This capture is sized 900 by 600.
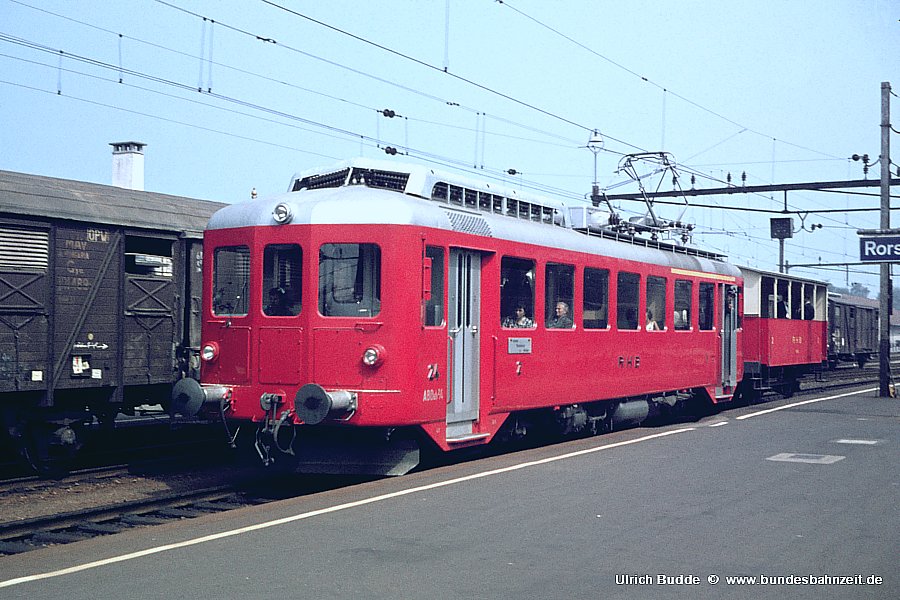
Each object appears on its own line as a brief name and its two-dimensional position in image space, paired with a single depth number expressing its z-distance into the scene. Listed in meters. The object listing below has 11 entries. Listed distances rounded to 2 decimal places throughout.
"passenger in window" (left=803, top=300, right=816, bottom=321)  30.86
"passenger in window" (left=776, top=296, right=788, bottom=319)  27.97
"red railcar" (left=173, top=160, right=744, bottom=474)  10.41
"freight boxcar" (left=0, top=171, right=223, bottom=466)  11.95
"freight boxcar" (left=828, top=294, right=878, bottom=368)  40.03
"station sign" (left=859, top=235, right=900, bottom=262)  25.11
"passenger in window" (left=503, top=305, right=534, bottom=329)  12.26
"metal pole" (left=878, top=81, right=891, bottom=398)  25.73
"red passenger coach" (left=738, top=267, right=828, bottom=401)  25.67
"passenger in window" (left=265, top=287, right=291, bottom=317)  10.76
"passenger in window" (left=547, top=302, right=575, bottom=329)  13.27
